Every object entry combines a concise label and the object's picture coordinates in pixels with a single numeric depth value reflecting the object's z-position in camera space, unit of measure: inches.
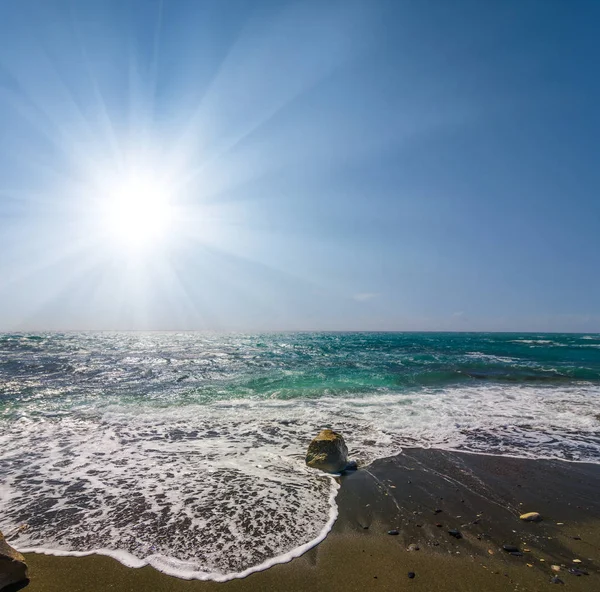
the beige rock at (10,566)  129.3
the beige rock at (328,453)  262.4
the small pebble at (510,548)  161.3
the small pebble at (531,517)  192.9
